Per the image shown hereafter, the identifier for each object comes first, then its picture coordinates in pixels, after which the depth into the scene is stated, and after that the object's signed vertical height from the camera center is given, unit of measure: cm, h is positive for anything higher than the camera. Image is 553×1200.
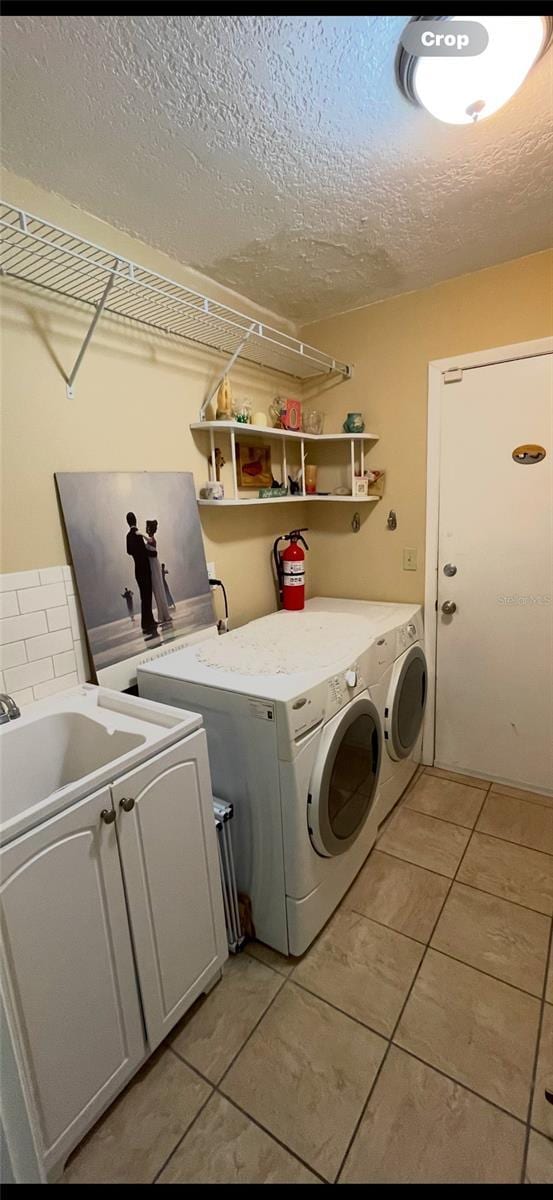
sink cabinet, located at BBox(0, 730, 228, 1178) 85 -85
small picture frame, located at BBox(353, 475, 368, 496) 229 +9
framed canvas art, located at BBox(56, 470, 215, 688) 148 -15
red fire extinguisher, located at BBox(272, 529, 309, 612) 229 -33
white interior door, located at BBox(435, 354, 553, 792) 196 -34
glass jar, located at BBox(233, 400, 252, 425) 196 +42
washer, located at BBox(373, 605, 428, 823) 181 -80
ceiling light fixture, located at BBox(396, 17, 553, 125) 87 +85
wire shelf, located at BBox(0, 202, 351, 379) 119 +67
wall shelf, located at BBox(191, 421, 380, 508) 186 +32
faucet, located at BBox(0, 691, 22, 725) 123 -47
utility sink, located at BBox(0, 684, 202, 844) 119 -55
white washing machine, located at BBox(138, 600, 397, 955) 129 -71
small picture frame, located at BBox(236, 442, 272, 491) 213 +21
